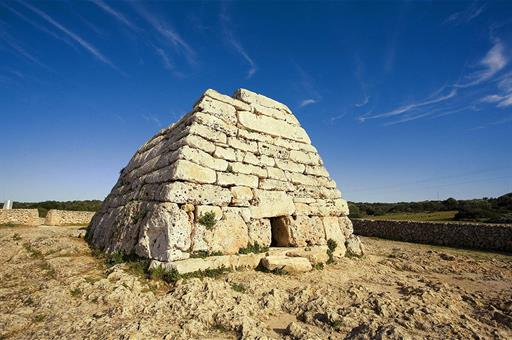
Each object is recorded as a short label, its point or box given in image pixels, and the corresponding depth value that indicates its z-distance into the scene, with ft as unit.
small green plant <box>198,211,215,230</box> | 17.48
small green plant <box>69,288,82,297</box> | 12.78
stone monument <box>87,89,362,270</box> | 17.08
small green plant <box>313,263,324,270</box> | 19.19
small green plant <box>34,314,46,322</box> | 10.43
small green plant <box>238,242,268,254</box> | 18.32
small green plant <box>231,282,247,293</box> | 13.73
